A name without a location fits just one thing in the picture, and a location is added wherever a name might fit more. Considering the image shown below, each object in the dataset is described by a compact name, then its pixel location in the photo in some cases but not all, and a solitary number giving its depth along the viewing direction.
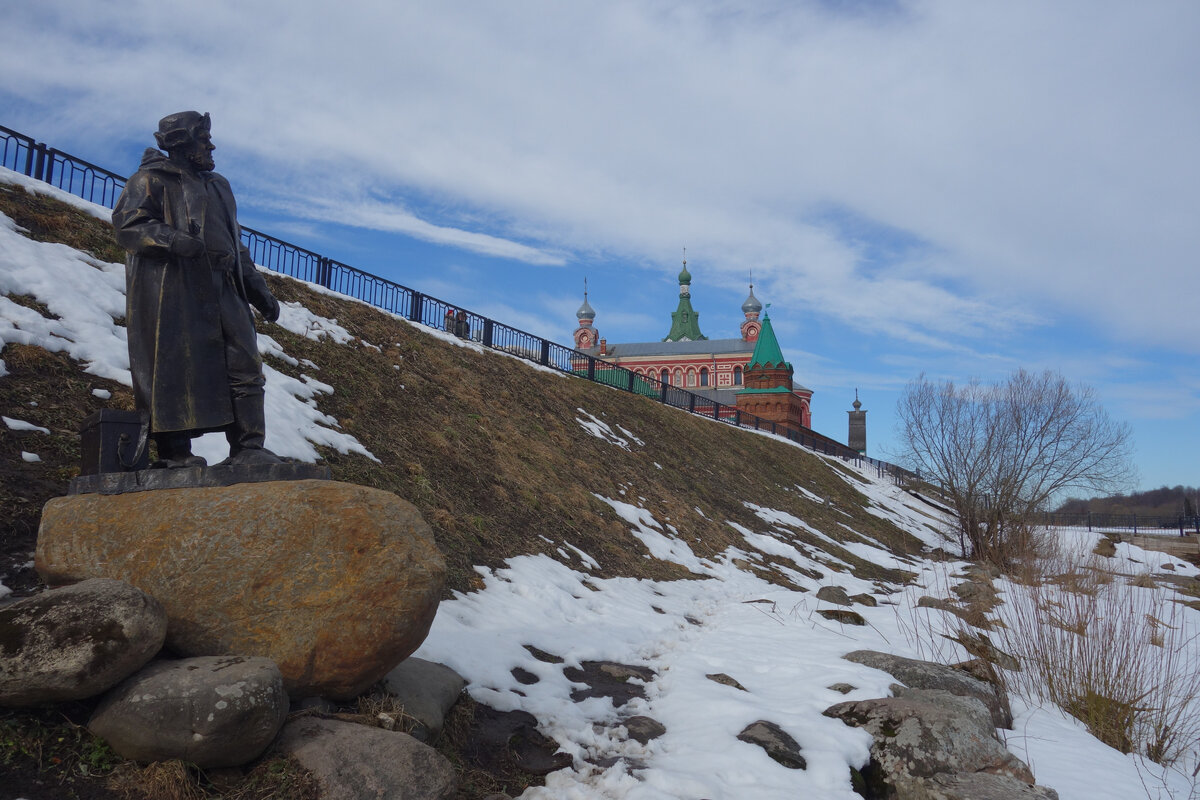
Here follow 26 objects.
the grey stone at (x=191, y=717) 3.14
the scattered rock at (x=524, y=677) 5.77
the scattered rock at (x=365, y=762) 3.30
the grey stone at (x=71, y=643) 3.06
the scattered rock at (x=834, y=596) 10.96
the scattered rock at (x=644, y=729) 5.16
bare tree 22.81
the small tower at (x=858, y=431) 65.75
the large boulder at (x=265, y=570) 3.73
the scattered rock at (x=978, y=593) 10.46
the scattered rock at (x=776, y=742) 4.81
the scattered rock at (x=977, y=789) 4.12
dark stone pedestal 4.11
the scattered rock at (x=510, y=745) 4.49
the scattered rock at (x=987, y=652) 7.58
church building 57.25
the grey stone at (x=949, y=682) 6.33
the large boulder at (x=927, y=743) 4.67
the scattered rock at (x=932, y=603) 10.21
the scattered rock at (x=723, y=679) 6.45
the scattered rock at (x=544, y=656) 6.40
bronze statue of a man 4.28
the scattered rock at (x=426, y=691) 4.29
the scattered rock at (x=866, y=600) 11.55
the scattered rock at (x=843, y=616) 9.70
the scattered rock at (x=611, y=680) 5.99
